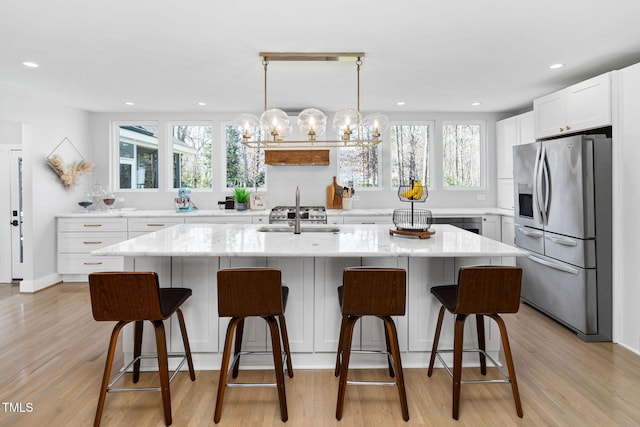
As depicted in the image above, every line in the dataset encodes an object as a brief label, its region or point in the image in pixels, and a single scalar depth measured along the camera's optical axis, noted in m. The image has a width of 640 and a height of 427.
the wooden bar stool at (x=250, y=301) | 1.99
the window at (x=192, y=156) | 5.63
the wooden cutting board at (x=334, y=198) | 5.38
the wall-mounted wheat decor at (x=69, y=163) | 4.69
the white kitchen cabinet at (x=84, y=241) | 4.82
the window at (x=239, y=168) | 5.63
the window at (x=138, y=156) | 5.58
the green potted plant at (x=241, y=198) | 5.19
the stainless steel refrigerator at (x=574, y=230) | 3.00
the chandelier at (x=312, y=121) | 2.99
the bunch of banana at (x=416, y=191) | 2.71
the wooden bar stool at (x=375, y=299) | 1.98
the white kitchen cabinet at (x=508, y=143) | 4.66
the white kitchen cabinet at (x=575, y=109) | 3.06
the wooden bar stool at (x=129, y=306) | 1.94
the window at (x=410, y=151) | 5.61
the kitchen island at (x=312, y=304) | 2.58
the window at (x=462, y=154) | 5.62
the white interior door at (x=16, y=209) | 4.85
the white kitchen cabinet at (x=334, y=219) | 4.89
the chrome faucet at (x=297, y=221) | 2.97
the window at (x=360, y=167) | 5.58
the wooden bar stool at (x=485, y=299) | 2.02
